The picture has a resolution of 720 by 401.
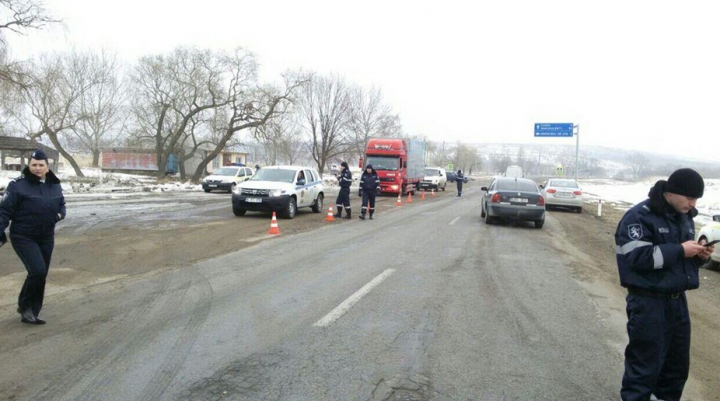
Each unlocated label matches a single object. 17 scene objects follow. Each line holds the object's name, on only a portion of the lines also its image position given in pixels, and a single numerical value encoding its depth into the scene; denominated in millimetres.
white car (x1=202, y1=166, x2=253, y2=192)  32500
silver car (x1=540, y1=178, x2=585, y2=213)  23297
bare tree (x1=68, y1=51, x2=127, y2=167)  49875
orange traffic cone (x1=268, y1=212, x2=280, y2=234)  12977
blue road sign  48038
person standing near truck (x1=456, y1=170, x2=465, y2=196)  32938
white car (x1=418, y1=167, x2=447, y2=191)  42406
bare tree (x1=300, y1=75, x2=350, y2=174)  50312
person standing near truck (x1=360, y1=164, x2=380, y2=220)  16719
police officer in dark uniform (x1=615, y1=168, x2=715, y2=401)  3264
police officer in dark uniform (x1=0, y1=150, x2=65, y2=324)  5131
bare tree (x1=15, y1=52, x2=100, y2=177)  43531
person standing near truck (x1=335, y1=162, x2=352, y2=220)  16781
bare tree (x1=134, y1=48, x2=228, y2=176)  41938
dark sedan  15180
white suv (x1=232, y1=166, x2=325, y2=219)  15945
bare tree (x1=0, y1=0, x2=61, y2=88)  21609
